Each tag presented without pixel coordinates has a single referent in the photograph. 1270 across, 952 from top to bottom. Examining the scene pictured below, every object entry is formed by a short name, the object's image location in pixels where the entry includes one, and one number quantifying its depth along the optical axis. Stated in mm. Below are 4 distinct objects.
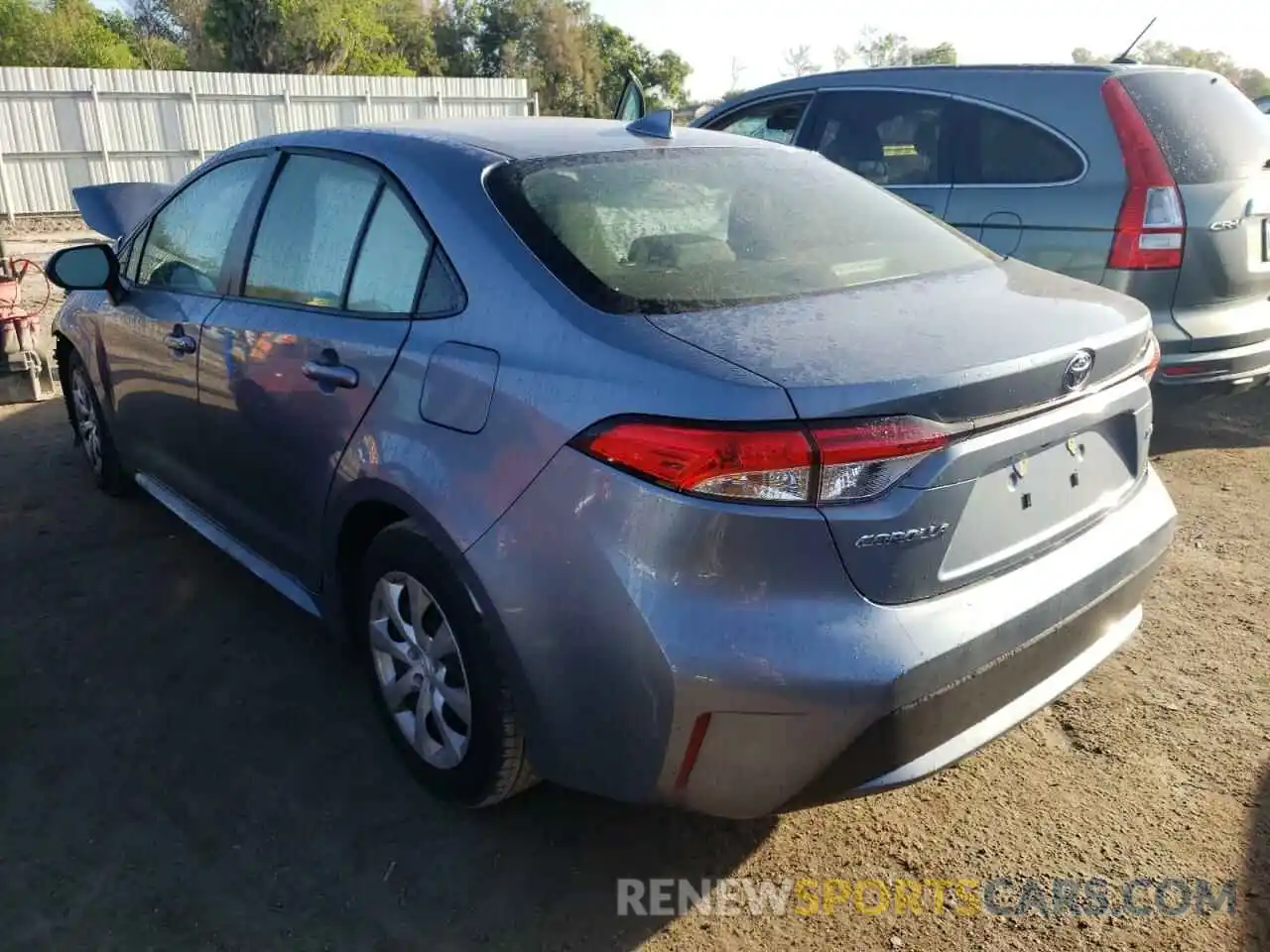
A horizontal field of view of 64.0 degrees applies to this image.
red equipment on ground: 6098
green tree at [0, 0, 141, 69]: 30938
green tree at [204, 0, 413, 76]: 30812
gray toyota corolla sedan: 1815
